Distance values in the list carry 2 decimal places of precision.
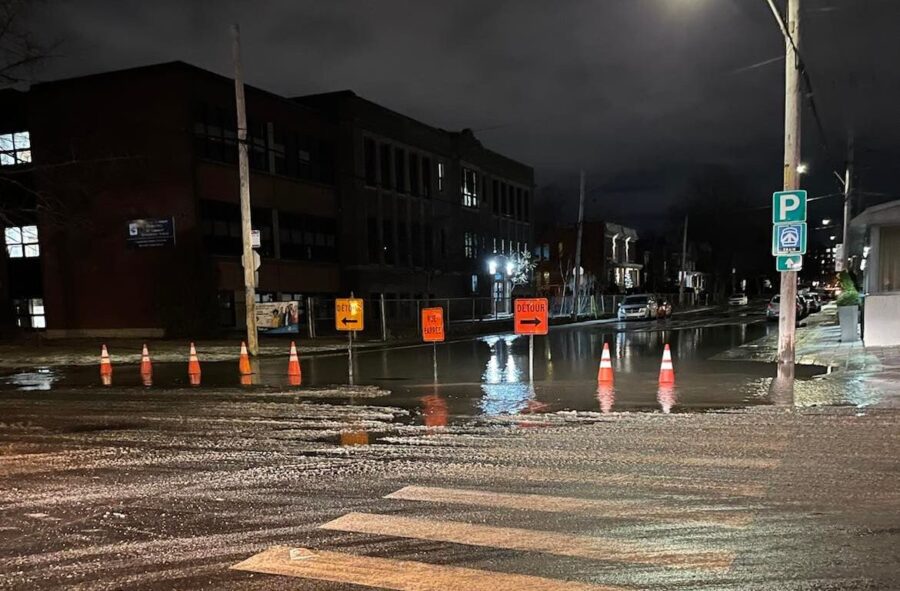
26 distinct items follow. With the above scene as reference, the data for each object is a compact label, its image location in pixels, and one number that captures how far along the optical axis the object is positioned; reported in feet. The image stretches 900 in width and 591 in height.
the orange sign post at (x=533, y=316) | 44.37
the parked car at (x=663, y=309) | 150.20
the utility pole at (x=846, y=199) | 89.29
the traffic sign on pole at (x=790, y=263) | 45.44
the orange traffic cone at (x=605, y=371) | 42.50
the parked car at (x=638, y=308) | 144.46
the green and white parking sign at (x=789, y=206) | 45.23
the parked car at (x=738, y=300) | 217.97
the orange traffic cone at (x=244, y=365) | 52.65
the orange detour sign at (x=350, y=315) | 47.67
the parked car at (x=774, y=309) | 119.87
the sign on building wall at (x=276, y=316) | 89.30
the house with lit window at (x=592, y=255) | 215.10
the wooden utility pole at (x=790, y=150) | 45.01
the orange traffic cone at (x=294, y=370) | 49.13
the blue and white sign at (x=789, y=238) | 45.19
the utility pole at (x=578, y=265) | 129.29
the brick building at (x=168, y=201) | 91.45
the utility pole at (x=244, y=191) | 63.21
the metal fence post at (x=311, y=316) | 89.61
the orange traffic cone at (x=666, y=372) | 41.45
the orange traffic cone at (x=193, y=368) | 51.18
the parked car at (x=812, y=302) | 147.84
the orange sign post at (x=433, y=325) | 47.91
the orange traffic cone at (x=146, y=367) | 53.30
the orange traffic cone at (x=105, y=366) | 55.03
